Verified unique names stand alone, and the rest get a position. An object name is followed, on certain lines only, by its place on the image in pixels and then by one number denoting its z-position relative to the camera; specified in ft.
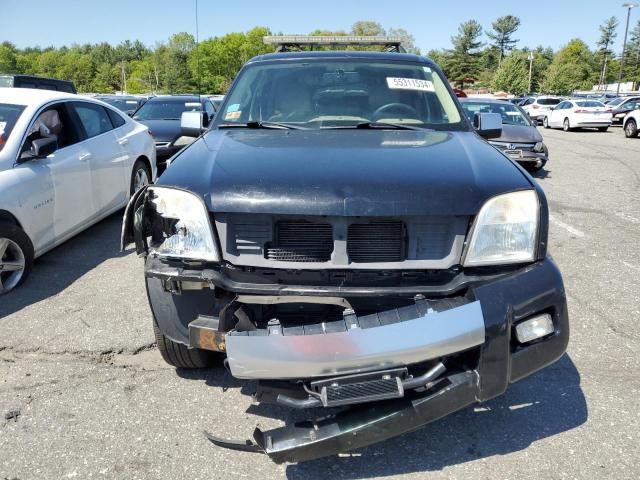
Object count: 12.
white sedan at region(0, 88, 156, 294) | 14.20
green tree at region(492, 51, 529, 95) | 245.24
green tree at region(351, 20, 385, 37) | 292.71
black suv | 6.53
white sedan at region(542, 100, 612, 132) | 74.49
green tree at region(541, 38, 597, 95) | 230.89
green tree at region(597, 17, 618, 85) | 320.91
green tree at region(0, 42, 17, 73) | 340.43
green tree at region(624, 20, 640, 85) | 295.69
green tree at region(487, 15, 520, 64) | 349.82
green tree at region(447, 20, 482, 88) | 330.54
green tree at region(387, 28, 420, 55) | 294.02
